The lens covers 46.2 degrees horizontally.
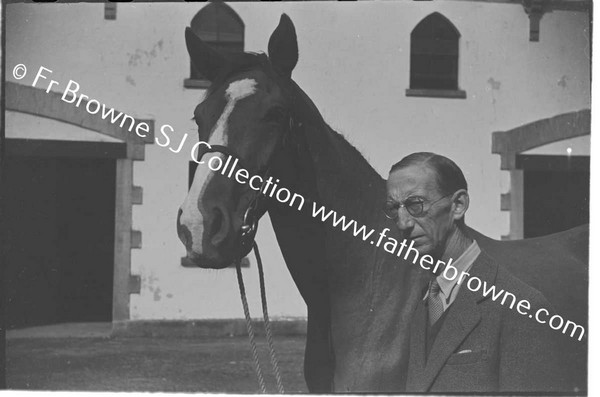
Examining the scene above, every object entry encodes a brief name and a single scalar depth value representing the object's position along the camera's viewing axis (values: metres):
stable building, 3.52
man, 2.95
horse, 2.58
